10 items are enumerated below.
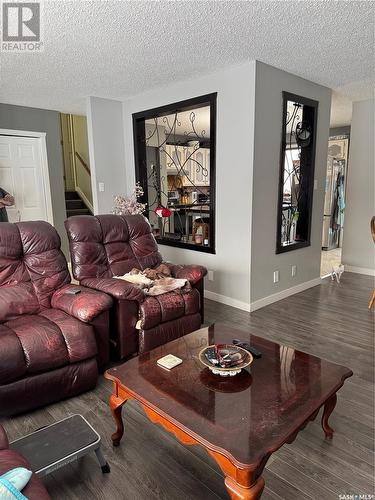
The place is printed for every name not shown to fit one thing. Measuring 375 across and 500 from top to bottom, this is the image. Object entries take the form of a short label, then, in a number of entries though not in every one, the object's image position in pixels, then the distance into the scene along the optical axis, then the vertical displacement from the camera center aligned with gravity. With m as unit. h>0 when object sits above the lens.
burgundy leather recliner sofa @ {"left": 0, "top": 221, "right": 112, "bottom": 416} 1.97 -0.88
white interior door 5.04 +0.16
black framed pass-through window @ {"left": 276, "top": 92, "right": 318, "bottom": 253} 4.10 +0.08
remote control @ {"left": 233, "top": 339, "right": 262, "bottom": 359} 1.85 -0.90
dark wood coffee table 1.21 -0.92
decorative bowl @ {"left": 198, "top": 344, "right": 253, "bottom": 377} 1.61 -0.85
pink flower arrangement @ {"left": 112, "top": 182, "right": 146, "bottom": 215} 3.74 -0.23
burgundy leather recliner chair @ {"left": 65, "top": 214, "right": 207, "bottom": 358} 2.58 -0.77
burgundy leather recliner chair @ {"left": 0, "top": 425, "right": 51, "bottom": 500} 1.01 -0.90
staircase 7.19 -0.40
